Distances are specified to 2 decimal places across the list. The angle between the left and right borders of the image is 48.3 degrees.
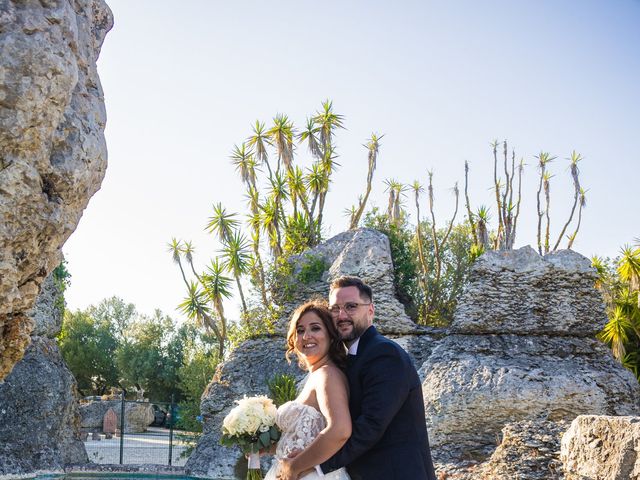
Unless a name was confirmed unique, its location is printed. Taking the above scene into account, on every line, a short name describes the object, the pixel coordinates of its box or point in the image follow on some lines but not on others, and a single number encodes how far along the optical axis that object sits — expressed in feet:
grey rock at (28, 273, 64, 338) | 56.75
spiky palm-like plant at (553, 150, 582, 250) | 104.88
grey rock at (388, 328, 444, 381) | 49.26
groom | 12.05
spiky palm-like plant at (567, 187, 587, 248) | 105.81
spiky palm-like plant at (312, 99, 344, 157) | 89.53
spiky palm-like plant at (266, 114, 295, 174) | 91.81
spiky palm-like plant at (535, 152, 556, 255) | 106.01
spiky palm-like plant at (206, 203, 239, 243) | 89.30
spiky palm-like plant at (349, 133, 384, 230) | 88.43
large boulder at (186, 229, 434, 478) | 50.34
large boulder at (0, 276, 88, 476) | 50.98
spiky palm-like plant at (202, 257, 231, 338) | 84.17
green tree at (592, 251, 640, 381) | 73.56
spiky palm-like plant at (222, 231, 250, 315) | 83.30
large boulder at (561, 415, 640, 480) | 22.95
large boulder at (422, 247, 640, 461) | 40.34
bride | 12.16
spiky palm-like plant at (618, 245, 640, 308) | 76.54
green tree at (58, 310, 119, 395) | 142.10
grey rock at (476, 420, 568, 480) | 29.81
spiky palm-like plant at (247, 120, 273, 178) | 94.43
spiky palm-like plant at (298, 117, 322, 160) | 90.33
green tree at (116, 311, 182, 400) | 137.80
